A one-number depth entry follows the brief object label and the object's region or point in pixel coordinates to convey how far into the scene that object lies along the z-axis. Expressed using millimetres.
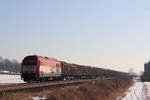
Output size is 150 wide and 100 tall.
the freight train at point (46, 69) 38828
